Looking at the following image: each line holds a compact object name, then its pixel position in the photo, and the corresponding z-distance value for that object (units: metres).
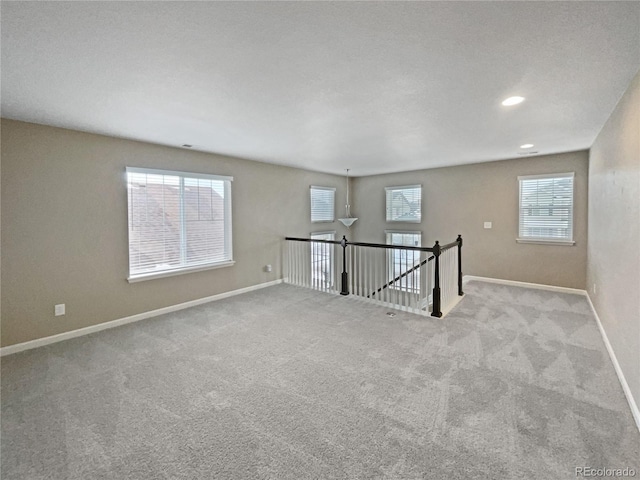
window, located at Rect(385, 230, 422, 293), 6.96
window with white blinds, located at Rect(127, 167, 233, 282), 4.08
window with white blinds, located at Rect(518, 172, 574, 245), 5.11
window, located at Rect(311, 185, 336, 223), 7.04
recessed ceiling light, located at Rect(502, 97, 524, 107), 2.68
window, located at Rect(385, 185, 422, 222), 6.95
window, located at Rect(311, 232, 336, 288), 6.37
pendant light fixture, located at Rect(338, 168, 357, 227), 6.58
